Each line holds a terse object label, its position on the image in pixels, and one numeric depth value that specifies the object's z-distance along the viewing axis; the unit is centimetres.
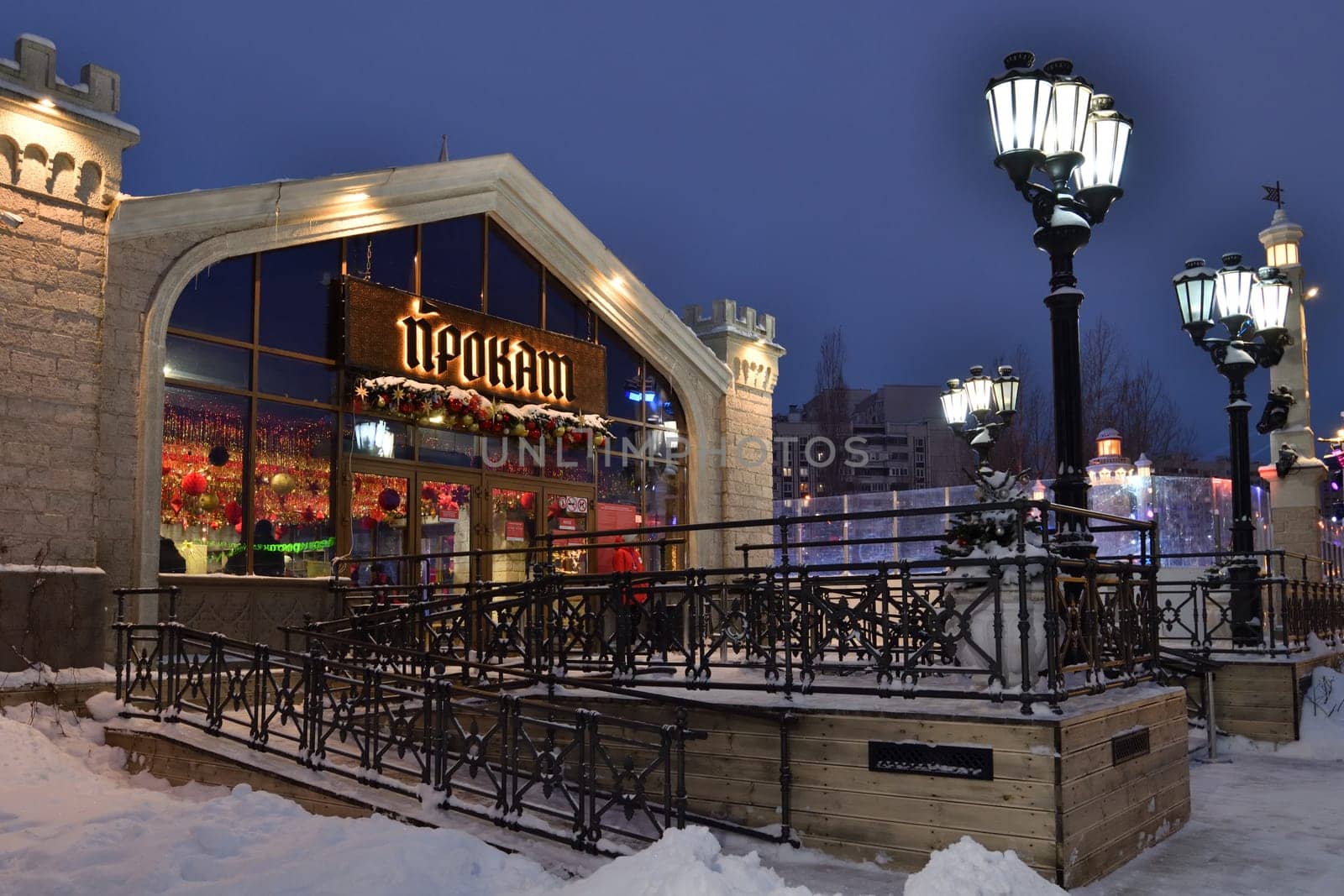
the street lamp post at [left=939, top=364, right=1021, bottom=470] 1510
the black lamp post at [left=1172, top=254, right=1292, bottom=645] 1330
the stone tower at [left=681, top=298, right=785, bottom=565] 2077
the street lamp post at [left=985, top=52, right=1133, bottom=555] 832
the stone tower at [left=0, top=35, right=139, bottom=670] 1084
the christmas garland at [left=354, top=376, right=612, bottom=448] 1520
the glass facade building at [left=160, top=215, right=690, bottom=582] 1346
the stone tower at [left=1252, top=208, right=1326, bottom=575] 2275
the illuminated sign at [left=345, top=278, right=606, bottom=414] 1540
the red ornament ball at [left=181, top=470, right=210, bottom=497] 1315
